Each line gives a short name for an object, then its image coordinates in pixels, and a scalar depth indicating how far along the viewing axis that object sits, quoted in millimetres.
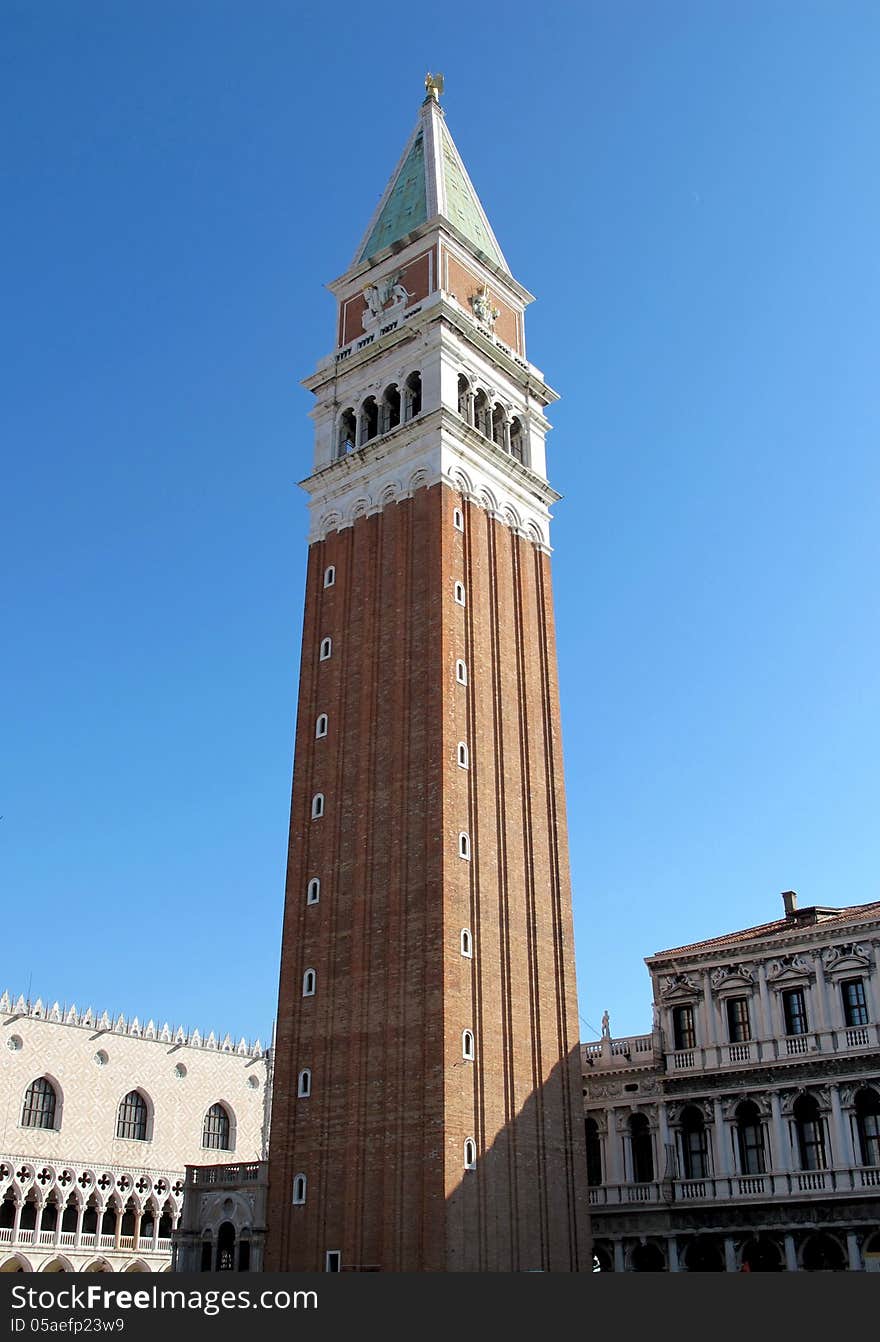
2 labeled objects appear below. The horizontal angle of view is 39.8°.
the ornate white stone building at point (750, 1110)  38062
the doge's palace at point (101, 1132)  53656
